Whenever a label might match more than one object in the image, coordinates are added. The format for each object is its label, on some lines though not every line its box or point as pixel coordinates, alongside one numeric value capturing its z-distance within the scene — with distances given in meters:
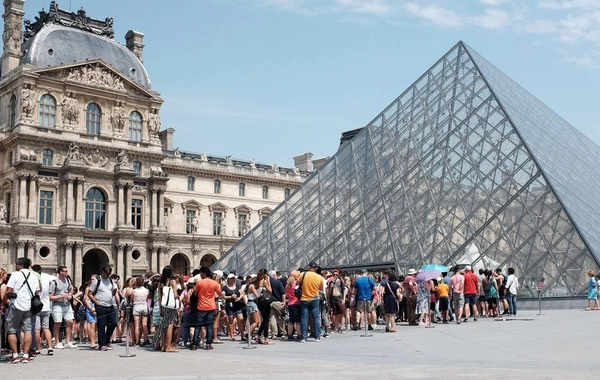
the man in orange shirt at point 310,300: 12.61
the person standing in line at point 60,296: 11.94
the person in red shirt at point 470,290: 16.03
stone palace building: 43.69
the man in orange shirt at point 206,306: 11.93
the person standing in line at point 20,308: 10.19
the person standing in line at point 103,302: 12.04
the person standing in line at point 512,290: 16.92
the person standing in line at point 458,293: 15.80
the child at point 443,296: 15.83
